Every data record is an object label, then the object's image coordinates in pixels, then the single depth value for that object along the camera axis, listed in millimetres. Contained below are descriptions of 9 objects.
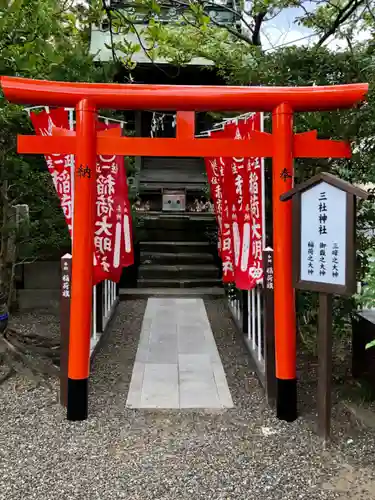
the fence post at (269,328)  4250
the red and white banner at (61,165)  4824
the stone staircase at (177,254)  9703
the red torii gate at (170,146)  3982
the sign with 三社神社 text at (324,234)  3244
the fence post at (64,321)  4086
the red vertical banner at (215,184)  5887
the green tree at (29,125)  5035
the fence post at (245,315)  6270
